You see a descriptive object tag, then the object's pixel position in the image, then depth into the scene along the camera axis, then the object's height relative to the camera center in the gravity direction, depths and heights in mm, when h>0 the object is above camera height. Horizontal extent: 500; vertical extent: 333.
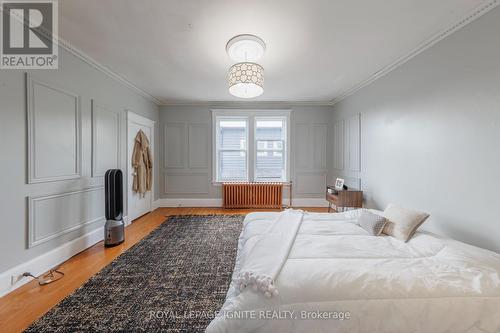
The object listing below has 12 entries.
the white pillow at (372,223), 2014 -607
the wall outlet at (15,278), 1907 -1106
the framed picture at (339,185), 3962 -431
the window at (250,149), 5070 +336
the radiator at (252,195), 4871 -771
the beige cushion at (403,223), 1922 -578
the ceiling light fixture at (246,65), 2275 +1095
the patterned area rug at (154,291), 1511 -1178
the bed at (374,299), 1081 -745
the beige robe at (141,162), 4028 -9
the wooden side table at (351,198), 3615 -626
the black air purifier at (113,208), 2850 -654
